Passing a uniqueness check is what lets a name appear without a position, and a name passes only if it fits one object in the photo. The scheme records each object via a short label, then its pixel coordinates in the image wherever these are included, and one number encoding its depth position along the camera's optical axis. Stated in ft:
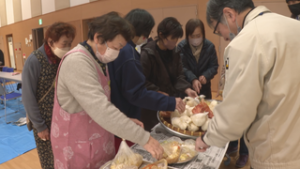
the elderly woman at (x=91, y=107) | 3.19
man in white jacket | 2.61
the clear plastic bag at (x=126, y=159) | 3.51
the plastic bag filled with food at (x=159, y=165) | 3.43
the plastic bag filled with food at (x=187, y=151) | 3.79
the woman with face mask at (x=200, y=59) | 8.25
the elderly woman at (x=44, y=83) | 5.46
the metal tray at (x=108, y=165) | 3.62
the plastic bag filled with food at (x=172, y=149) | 3.66
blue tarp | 9.56
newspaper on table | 3.66
